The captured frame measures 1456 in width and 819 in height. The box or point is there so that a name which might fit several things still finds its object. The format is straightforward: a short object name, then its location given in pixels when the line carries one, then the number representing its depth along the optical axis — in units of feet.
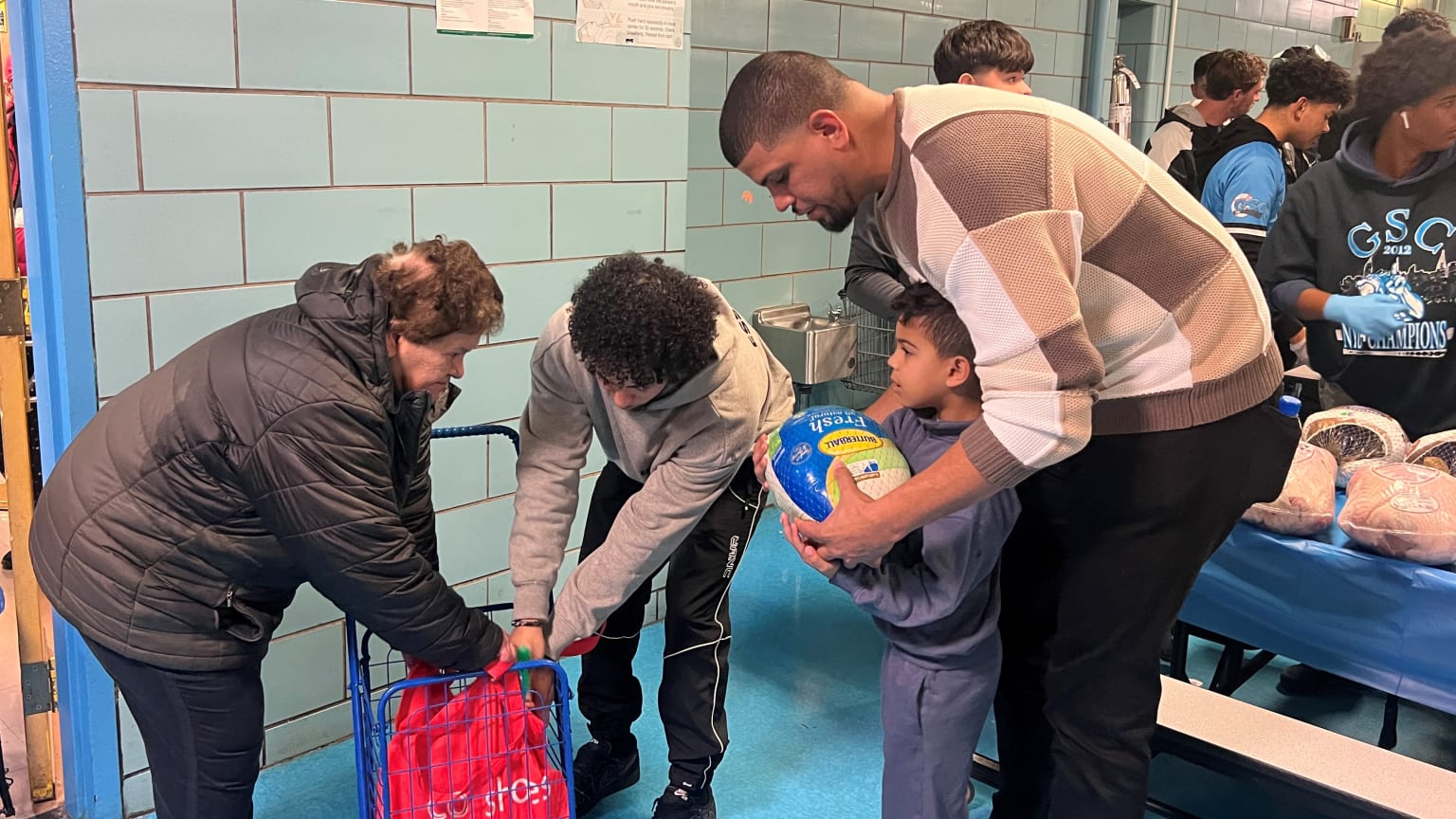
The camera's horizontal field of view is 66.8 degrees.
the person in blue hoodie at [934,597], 5.27
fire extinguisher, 15.05
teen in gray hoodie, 5.65
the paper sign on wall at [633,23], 8.73
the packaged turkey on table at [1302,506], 6.68
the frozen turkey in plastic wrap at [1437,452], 7.04
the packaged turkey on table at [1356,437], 7.39
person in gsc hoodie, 8.04
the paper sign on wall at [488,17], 7.84
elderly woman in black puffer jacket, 4.89
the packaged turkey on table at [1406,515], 6.21
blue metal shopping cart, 5.42
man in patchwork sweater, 4.24
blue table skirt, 6.27
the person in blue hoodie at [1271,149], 10.63
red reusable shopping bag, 5.42
